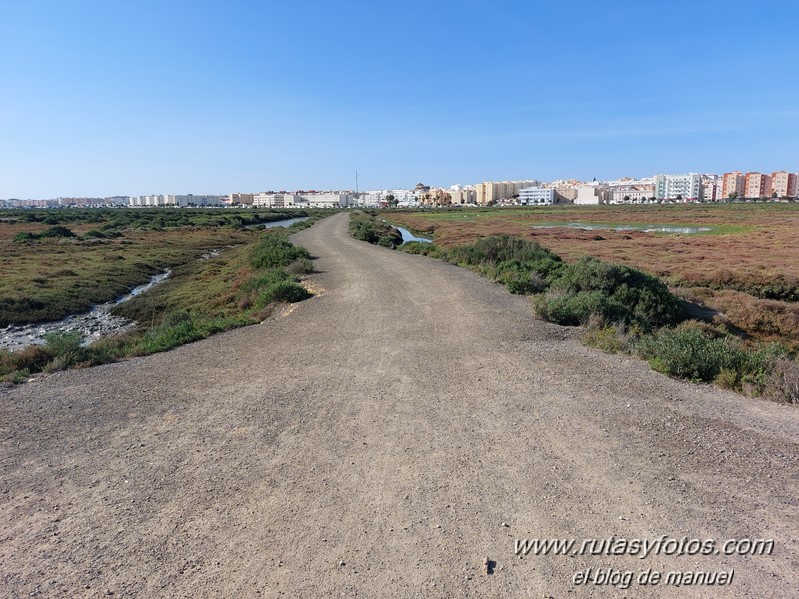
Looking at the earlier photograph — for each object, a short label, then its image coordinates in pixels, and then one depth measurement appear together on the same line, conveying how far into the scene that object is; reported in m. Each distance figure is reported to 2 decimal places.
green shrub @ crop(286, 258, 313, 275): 21.98
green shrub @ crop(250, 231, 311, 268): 26.11
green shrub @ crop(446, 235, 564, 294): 17.09
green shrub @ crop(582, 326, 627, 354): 9.98
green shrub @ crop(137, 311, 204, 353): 11.45
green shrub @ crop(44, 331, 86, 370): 10.00
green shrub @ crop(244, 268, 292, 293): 19.31
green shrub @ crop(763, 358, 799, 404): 7.28
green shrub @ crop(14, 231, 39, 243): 55.55
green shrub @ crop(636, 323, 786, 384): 7.91
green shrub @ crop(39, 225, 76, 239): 60.44
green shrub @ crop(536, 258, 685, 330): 12.38
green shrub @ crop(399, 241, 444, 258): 29.38
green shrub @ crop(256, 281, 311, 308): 16.38
